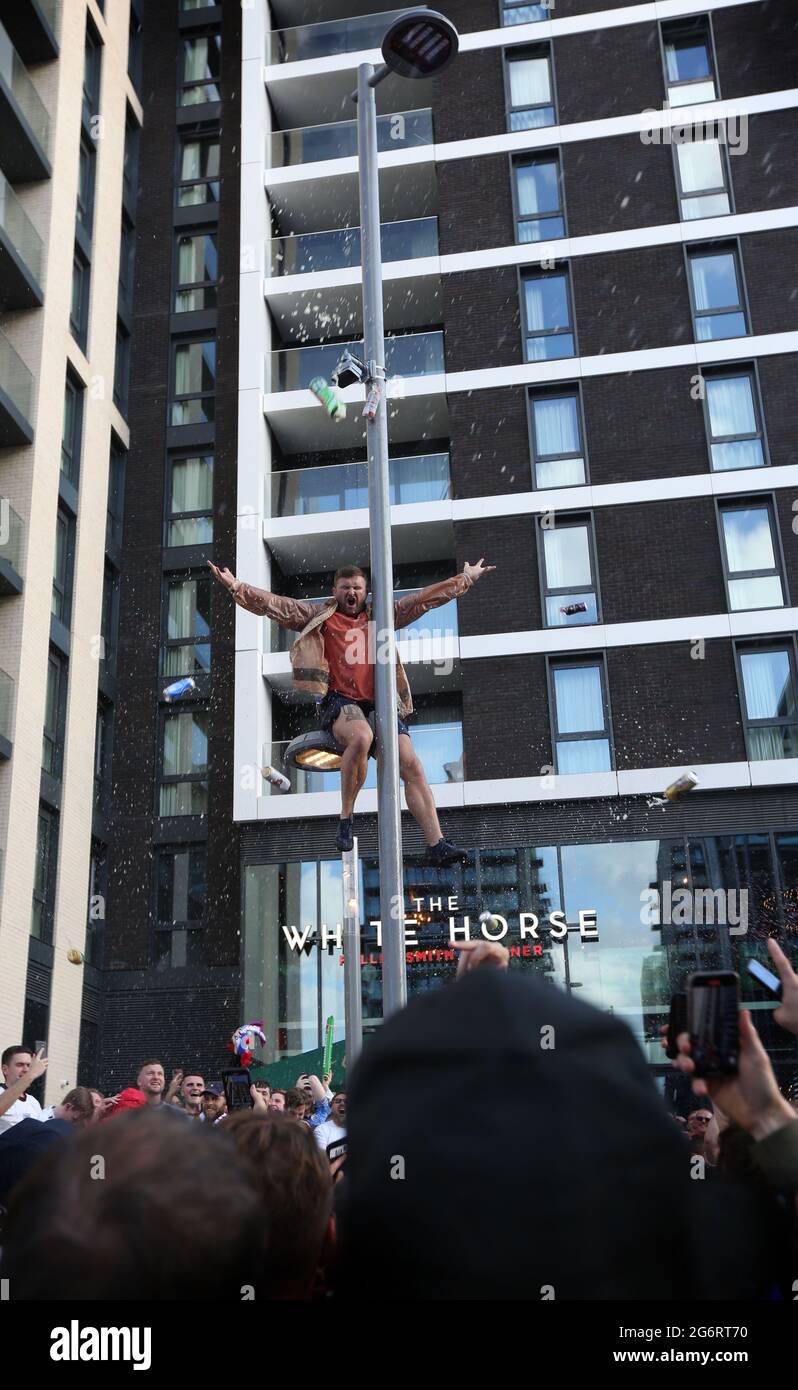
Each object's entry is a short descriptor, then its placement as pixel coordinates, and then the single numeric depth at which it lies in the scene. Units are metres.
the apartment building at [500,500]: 24.12
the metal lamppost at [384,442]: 7.80
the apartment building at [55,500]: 23.73
